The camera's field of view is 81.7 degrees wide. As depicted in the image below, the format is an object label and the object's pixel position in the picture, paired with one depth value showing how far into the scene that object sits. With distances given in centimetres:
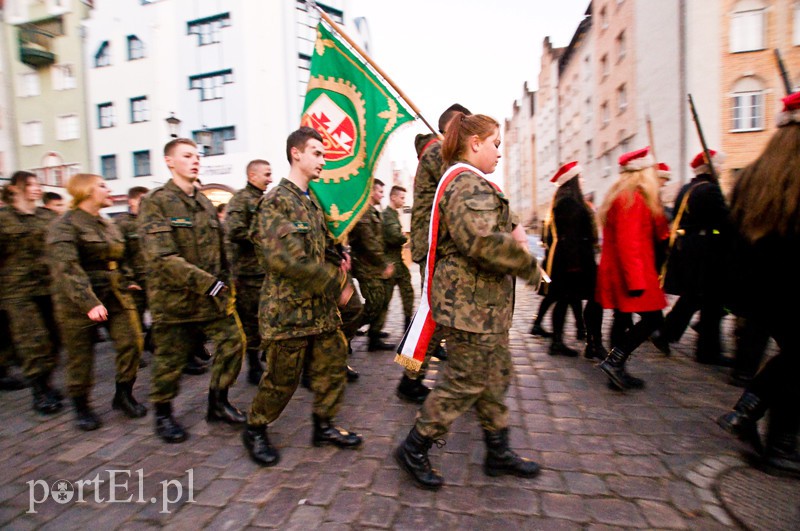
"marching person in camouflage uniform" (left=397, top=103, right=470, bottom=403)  362
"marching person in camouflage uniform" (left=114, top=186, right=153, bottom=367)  557
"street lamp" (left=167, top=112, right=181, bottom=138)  1151
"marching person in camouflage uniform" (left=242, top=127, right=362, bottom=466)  261
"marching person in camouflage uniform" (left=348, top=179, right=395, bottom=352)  506
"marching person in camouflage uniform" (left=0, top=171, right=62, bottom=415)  409
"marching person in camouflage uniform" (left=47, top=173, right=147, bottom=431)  351
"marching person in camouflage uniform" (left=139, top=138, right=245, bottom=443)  316
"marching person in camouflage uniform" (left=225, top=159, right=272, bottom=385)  450
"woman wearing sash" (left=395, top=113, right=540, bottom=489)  235
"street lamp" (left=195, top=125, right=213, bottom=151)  1278
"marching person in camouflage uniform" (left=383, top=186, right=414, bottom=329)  577
